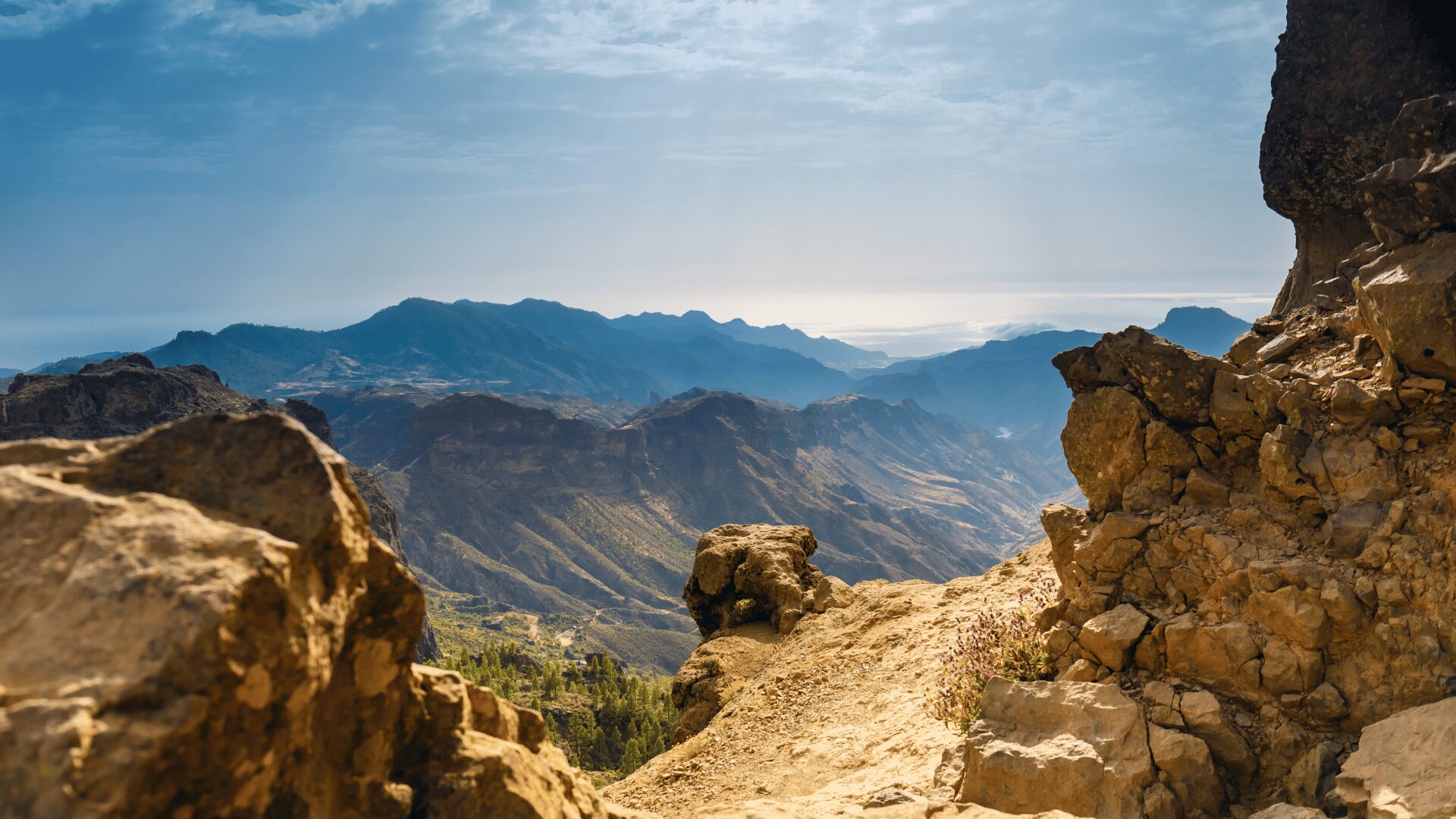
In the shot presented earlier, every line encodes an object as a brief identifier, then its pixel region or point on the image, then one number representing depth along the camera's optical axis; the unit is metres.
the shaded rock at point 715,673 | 21.17
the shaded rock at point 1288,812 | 8.60
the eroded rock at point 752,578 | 25.05
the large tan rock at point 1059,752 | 9.89
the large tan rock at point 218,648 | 4.07
